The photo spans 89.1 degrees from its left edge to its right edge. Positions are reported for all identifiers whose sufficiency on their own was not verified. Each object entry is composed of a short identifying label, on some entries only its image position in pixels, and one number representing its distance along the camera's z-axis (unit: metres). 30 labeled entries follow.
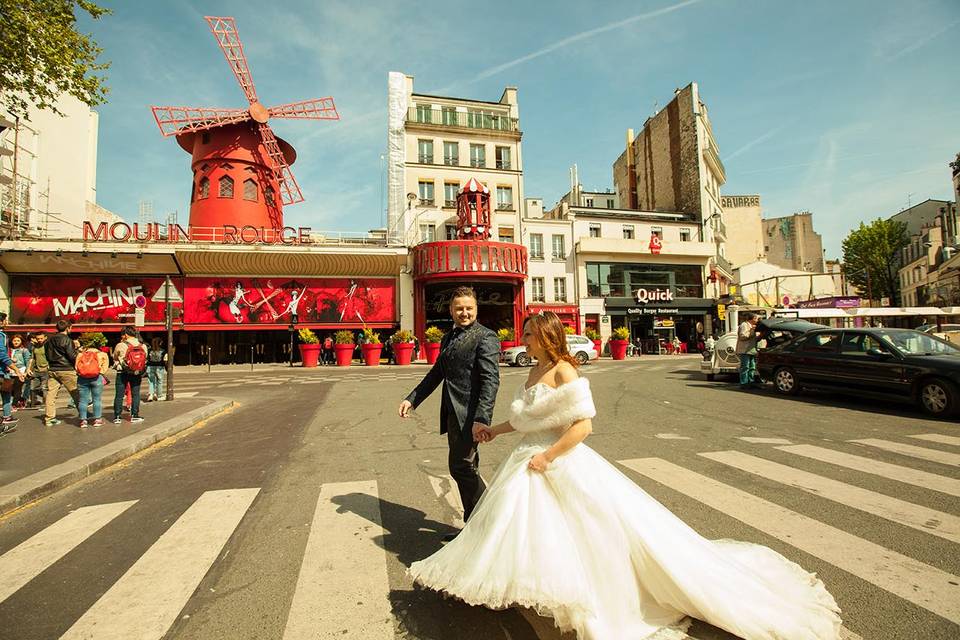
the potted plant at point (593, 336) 28.12
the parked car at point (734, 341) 11.81
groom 3.32
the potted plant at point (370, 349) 23.64
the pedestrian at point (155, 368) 11.26
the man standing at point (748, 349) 11.87
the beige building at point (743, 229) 51.66
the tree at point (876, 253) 47.91
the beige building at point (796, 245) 61.31
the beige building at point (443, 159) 31.16
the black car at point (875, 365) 7.71
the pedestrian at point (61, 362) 8.25
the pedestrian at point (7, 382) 7.45
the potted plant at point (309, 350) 23.66
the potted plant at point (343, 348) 24.36
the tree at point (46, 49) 10.70
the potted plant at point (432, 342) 23.44
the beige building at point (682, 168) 37.41
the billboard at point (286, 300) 27.28
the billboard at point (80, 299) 25.69
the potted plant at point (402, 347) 23.94
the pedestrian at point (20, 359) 9.95
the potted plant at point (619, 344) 27.12
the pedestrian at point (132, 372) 8.26
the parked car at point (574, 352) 22.78
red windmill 28.95
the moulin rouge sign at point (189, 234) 25.77
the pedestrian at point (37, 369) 10.26
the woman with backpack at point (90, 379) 7.75
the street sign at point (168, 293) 10.97
